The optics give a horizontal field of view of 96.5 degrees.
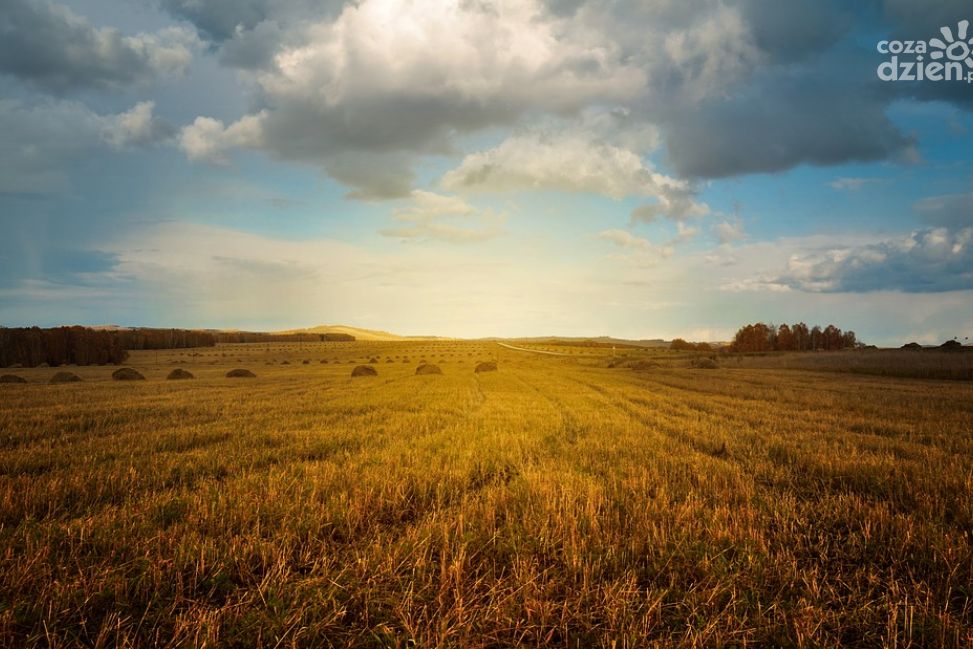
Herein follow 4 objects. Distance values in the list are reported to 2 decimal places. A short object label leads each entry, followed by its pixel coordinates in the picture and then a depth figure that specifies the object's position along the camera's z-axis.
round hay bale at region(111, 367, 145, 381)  36.05
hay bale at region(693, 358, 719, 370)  49.50
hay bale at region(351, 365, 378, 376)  38.58
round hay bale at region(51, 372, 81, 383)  35.59
